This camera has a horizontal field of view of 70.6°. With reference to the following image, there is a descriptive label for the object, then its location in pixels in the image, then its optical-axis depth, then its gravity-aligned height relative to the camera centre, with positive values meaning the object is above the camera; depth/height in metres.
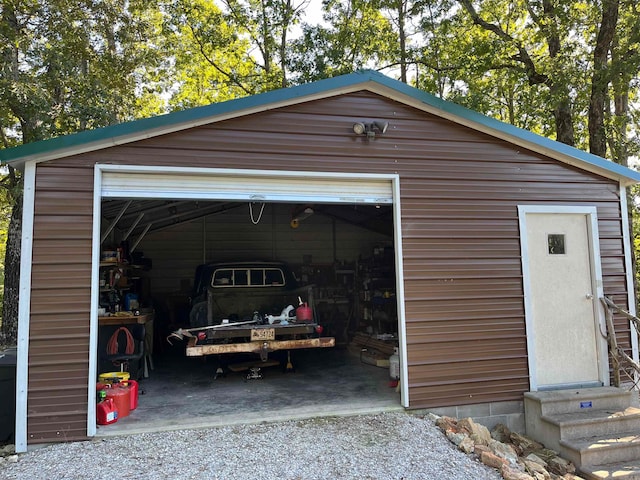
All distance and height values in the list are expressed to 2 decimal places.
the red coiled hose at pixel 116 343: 5.75 -0.75
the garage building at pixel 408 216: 4.30 +0.74
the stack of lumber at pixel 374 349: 7.28 -1.19
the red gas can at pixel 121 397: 4.69 -1.17
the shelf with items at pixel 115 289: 6.77 -0.05
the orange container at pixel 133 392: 4.93 -1.18
